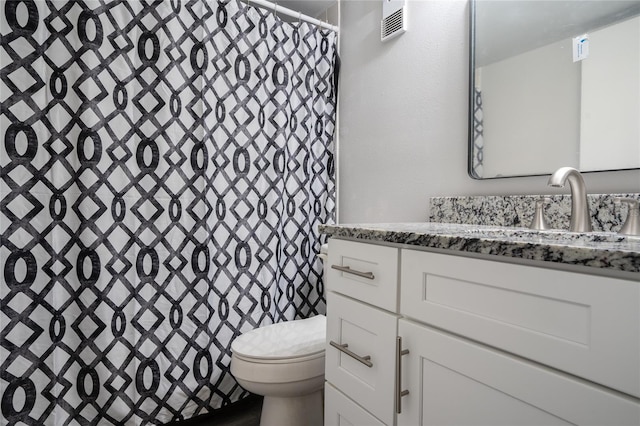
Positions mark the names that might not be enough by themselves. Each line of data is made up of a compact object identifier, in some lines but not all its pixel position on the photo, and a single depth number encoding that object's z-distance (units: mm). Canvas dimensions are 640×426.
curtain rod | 1853
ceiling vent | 1660
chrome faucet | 934
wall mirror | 1023
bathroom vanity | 544
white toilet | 1333
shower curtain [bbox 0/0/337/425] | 1321
